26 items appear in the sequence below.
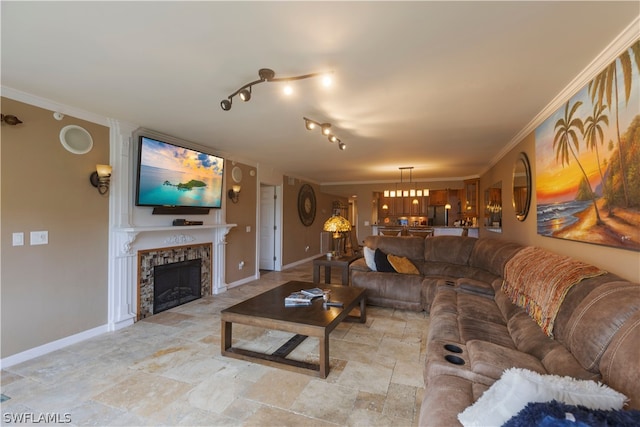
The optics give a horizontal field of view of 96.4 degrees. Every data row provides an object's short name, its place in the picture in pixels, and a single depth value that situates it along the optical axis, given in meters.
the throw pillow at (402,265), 4.20
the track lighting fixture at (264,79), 2.12
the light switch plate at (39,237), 2.69
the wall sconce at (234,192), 5.18
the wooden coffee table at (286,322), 2.36
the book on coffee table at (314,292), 3.02
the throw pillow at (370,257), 4.36
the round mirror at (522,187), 3.31
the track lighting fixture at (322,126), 3.04
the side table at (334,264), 4.45
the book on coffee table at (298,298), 2.86
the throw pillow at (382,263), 4.26
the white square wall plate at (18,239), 2.56
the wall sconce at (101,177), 3.14
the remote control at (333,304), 2.81
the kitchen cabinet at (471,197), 7.42
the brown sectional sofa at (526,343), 1.25
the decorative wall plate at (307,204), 7.74
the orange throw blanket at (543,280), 1.83
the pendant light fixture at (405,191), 8.21
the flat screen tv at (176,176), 3.54
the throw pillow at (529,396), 1.00
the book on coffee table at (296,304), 2.81
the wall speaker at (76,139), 2.92
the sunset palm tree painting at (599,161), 1.67
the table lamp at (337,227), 4.70
